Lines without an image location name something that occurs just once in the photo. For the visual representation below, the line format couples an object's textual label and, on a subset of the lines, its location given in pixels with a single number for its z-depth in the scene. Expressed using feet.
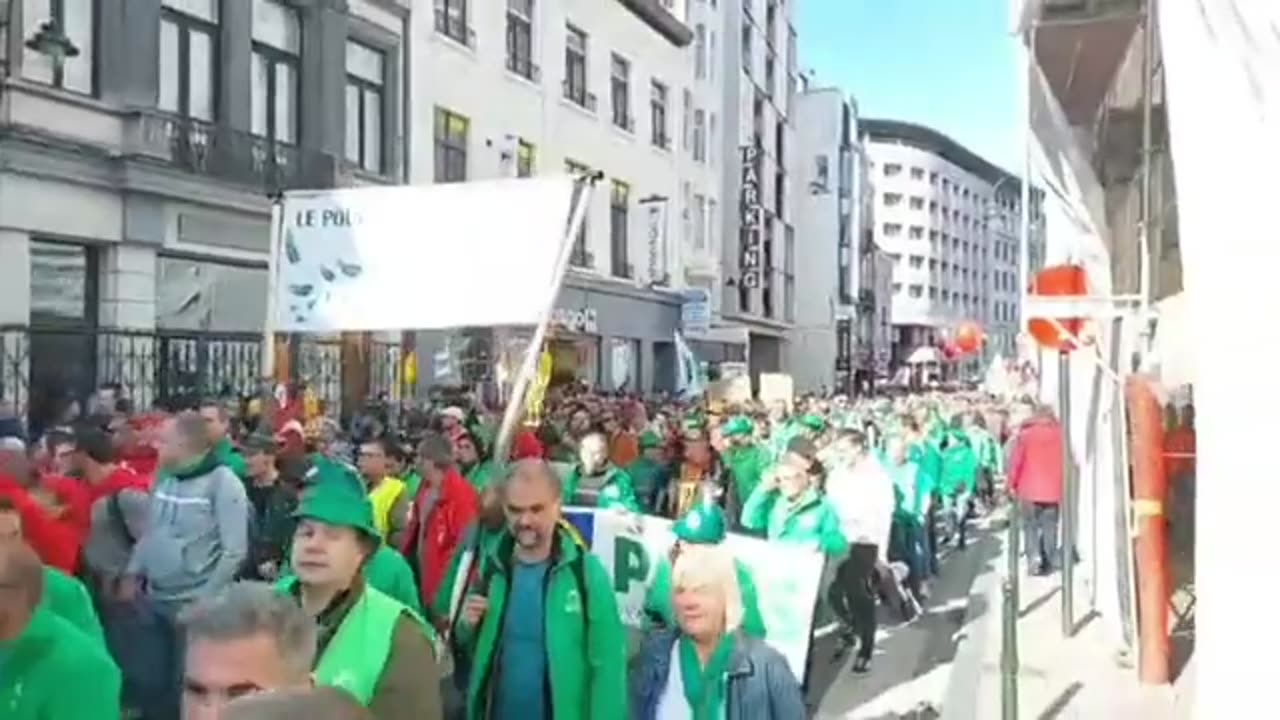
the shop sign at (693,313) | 128.88
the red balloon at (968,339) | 150.41
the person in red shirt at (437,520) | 25.99
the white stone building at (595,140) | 90.53
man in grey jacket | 22.90
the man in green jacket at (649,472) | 39.55
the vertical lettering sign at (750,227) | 157.79
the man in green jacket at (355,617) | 13.20
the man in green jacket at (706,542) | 18.08
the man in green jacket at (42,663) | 12.39
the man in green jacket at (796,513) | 30.53
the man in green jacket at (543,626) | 16.71
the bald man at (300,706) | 6.54
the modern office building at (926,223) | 415.03
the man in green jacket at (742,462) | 39.40
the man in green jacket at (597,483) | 31.07
